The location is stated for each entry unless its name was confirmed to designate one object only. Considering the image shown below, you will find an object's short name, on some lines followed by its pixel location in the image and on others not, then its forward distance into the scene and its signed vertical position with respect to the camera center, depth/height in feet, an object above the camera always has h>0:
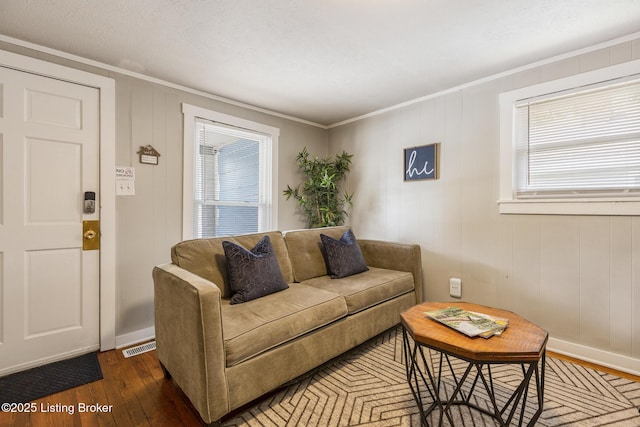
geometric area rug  5.14 -3.59
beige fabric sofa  4.73 -2.15
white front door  6.64 -0.22
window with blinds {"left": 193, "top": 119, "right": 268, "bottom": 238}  9.81 +1.08
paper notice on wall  7.97 +0.80
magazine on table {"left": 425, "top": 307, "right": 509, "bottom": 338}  4.57 -1.82
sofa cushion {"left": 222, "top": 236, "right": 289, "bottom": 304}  6.53 -1.43
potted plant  12.04 +0.79
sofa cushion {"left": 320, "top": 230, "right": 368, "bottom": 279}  8.73 -1.38
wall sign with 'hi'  9.80 +1.69
